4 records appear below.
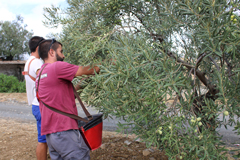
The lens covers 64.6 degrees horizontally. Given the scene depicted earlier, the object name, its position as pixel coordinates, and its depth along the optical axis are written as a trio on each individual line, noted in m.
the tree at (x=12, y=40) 29.67
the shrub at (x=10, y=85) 16.53
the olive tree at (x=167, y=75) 1.64
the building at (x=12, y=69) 24.25
